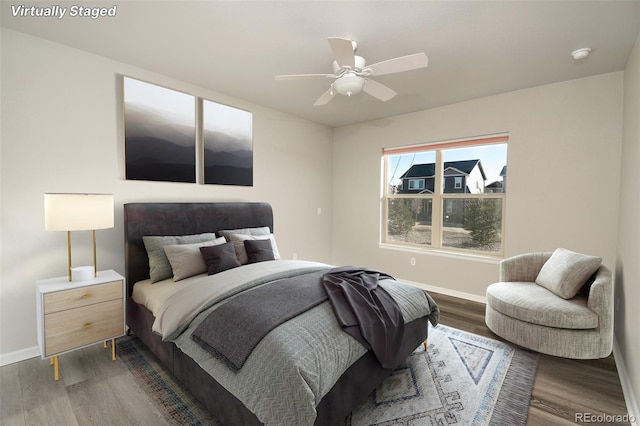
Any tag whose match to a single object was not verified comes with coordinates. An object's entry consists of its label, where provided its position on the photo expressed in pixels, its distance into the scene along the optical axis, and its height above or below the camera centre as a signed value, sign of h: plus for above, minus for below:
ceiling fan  1.96 +1.01
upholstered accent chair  2.34 -0.89
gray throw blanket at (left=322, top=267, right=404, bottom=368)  1.83 -0.74
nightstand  2.13 -0.86
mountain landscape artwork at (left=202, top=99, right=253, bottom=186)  3.53 +0.74
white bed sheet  2.35 -0.76
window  3.88 +0.13
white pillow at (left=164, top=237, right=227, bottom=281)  2.66 -0.54
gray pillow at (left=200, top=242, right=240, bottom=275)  2.72 -0.53
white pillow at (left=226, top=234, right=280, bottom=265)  3.13 -0.45
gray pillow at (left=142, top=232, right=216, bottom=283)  2.70 -0.51
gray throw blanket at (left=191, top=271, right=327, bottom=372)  1.61 -0.69
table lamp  2.17 -0.08
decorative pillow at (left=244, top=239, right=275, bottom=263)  3.11 -0.52
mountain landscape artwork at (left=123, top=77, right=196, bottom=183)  2.92 +0.74
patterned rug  1.82 -1.33
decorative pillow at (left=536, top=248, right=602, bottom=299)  2.56 -0.61
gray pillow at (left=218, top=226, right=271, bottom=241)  3.37 -0.34
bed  1.43 -0.94
